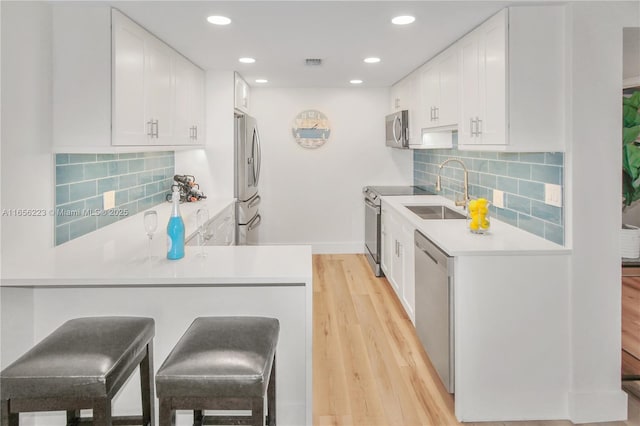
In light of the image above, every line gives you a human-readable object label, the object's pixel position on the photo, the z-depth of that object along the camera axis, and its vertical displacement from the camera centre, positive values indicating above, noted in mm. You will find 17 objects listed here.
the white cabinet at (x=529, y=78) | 2531 +614
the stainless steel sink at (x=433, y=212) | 4212 -154
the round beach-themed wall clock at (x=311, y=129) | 6188 +847
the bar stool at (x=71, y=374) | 1505 -560
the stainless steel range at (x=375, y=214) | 5204 -216
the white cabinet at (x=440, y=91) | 3537 +832
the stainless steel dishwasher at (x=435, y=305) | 2545 -640
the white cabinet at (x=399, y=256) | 3686 -535
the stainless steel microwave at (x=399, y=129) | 5059 +704
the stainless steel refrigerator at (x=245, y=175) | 4871 +216
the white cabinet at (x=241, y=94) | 4895 +1093
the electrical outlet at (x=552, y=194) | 2570 -2
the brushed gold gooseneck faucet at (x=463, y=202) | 3560 -60
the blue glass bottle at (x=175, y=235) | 2182 -181
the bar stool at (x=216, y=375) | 1565 -581
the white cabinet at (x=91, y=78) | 2576 +637
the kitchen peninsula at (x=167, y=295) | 1976 -450
